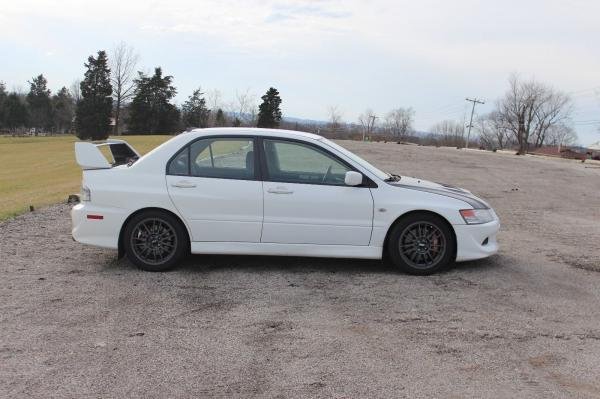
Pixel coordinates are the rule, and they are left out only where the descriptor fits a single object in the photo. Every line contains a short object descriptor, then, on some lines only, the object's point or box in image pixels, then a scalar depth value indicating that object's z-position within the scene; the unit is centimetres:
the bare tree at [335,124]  10248
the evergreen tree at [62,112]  11575
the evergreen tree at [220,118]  6622
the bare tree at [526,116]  11400
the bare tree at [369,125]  11566
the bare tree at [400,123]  13012
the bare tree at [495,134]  11994
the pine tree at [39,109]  11225
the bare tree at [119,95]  9275
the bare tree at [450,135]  12294
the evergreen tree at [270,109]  6484
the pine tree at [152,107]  9038
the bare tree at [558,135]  11994
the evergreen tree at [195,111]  8519
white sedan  611
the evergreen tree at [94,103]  8719
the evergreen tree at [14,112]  10381
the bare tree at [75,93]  11208
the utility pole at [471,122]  10588
